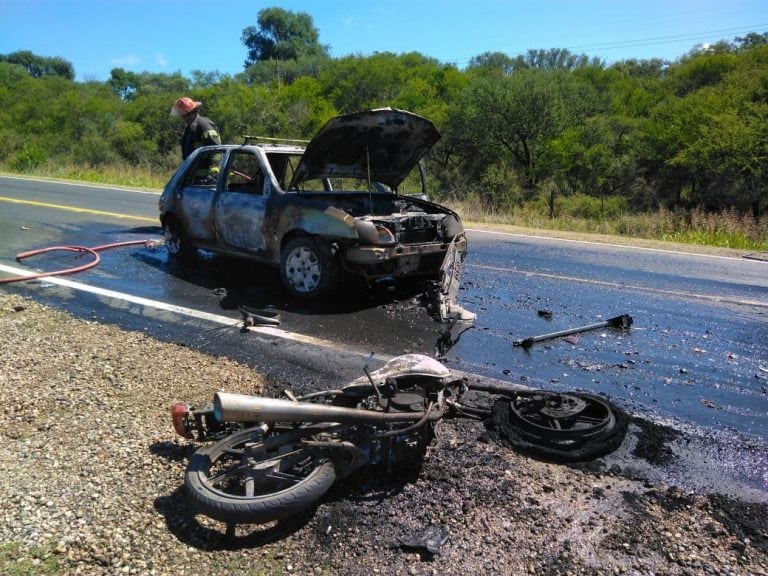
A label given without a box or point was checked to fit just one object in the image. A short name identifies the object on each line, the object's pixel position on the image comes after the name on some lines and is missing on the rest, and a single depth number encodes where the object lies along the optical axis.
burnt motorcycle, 2.85
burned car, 6.43
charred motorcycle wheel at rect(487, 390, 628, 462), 3.46
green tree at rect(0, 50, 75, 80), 104.94
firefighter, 9.45
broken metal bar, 5.48
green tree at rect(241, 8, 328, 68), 92.50
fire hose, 7.53
